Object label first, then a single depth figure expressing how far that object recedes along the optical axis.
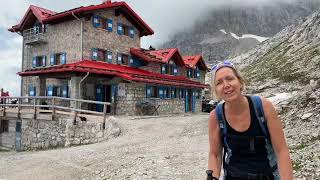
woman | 1.87
